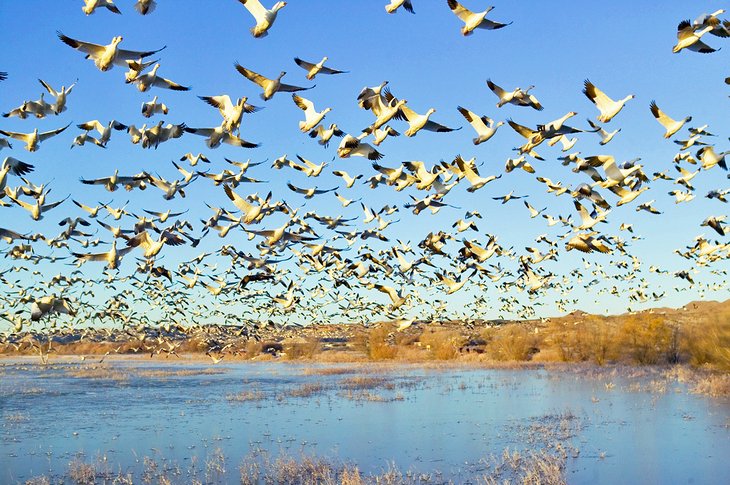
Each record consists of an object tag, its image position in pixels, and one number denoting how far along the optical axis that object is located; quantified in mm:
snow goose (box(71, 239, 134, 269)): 13320
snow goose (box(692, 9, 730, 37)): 10016
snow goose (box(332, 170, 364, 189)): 15245
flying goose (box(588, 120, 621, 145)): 13094
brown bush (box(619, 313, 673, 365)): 43469
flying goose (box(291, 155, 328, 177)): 14875
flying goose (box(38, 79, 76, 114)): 12461
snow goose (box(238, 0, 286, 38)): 10125
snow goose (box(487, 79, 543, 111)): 11680
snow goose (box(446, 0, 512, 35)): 10734
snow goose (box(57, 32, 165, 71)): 10633
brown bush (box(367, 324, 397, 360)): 55172
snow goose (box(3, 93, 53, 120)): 12430
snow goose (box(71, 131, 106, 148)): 13594
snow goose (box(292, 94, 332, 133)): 12528
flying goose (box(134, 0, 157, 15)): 10375
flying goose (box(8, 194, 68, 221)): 13367
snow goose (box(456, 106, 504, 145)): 12844
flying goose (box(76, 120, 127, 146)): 13508
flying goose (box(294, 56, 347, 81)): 11086
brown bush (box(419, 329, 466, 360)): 53406
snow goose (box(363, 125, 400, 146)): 13188
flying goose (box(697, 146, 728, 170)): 13898
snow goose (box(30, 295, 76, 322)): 12182
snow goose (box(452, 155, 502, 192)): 13859
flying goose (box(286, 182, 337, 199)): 15547
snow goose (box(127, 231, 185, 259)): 13609
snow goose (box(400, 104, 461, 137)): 12344
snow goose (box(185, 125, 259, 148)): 12352
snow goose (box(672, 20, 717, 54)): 10312
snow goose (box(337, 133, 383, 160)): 12945
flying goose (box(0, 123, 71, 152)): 12500
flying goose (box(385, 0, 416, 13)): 10375
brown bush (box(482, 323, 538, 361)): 49906
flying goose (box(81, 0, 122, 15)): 10031
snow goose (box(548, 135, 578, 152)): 15039
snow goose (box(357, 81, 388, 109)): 11953
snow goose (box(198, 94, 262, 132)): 12156
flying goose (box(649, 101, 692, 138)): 12531
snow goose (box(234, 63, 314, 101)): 11352
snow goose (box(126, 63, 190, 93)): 11586
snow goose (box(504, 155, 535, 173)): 14000
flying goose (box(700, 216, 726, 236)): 15914
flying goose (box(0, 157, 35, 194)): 11820
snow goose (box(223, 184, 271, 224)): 14344
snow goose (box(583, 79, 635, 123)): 11609
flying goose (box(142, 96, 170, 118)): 12684
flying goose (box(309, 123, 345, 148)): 13656
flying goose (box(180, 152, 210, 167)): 15008
